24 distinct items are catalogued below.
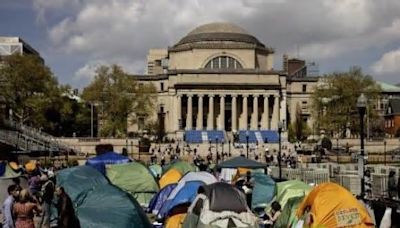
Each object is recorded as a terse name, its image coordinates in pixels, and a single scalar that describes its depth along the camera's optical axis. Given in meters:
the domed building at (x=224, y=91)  126.19
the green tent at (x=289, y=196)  18.45
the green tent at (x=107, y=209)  17.50
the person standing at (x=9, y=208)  15.11
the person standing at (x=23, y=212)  14.77
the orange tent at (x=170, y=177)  29.77
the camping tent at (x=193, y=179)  23.00
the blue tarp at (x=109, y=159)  33.69
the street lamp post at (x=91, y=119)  103.97
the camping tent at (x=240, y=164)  35.91
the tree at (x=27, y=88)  87.44
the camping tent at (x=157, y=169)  37.87
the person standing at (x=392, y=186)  22.26
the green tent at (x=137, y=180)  29.82
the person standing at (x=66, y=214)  14.52
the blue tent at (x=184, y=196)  21.27
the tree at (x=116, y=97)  97.69
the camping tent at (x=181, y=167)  34.94
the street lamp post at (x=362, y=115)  24.56
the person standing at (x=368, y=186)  26.91
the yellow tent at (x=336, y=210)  15.98
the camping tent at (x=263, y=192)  25.78
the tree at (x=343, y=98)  100.38
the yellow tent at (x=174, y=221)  20.31
